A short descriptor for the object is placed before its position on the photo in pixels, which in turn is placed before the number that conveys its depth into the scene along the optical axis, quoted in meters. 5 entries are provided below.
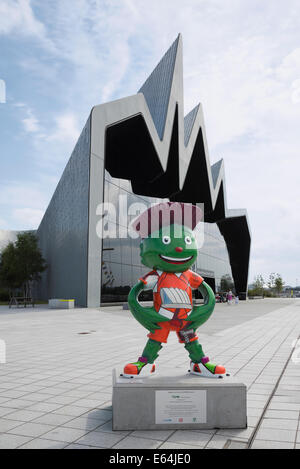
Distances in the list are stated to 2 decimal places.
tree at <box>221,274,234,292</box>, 54.88
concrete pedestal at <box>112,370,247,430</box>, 3.86
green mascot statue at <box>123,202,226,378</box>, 4.25
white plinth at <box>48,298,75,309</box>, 22.87
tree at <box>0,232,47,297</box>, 36.06
